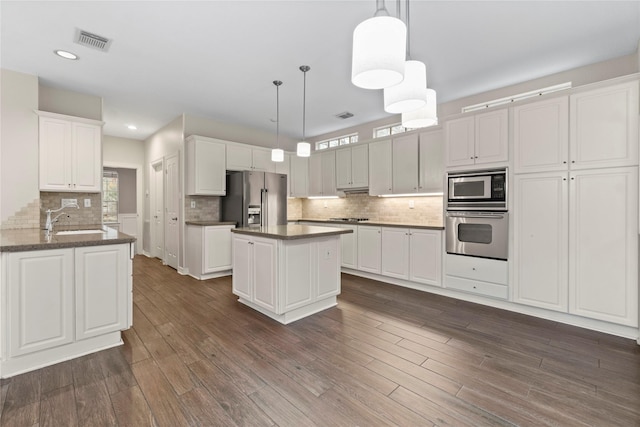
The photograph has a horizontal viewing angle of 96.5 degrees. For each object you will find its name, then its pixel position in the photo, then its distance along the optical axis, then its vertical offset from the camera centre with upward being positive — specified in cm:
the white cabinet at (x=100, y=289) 227 -64
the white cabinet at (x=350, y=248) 493 -64
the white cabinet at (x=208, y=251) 468 -66
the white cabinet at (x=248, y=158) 526 +103
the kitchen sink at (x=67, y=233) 278 -22
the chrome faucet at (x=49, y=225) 287 -14
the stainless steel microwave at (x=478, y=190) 337 +27
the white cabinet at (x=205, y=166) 484 +79
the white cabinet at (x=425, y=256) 392 -63
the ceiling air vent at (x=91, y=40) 268 +166
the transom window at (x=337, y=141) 597 +157
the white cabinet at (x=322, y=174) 581 +80
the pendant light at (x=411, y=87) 155 +68
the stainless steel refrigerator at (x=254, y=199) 504 +23
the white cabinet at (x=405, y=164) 442 +77
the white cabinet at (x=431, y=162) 412 +74
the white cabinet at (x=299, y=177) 630 +77
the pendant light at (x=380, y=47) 124 +73
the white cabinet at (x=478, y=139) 335 +91
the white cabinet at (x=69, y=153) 354 +75
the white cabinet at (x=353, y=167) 516 +85
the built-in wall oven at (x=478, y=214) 336 -3
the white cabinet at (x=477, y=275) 337 -79
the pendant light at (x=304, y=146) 334 +84
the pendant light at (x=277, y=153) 377 +80
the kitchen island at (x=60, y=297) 201 -66
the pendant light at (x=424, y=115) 190 +65
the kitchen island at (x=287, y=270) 293 -64
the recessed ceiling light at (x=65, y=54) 299 +168
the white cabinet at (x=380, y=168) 478 +75
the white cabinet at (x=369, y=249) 459 -61
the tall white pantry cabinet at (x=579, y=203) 263 +9
